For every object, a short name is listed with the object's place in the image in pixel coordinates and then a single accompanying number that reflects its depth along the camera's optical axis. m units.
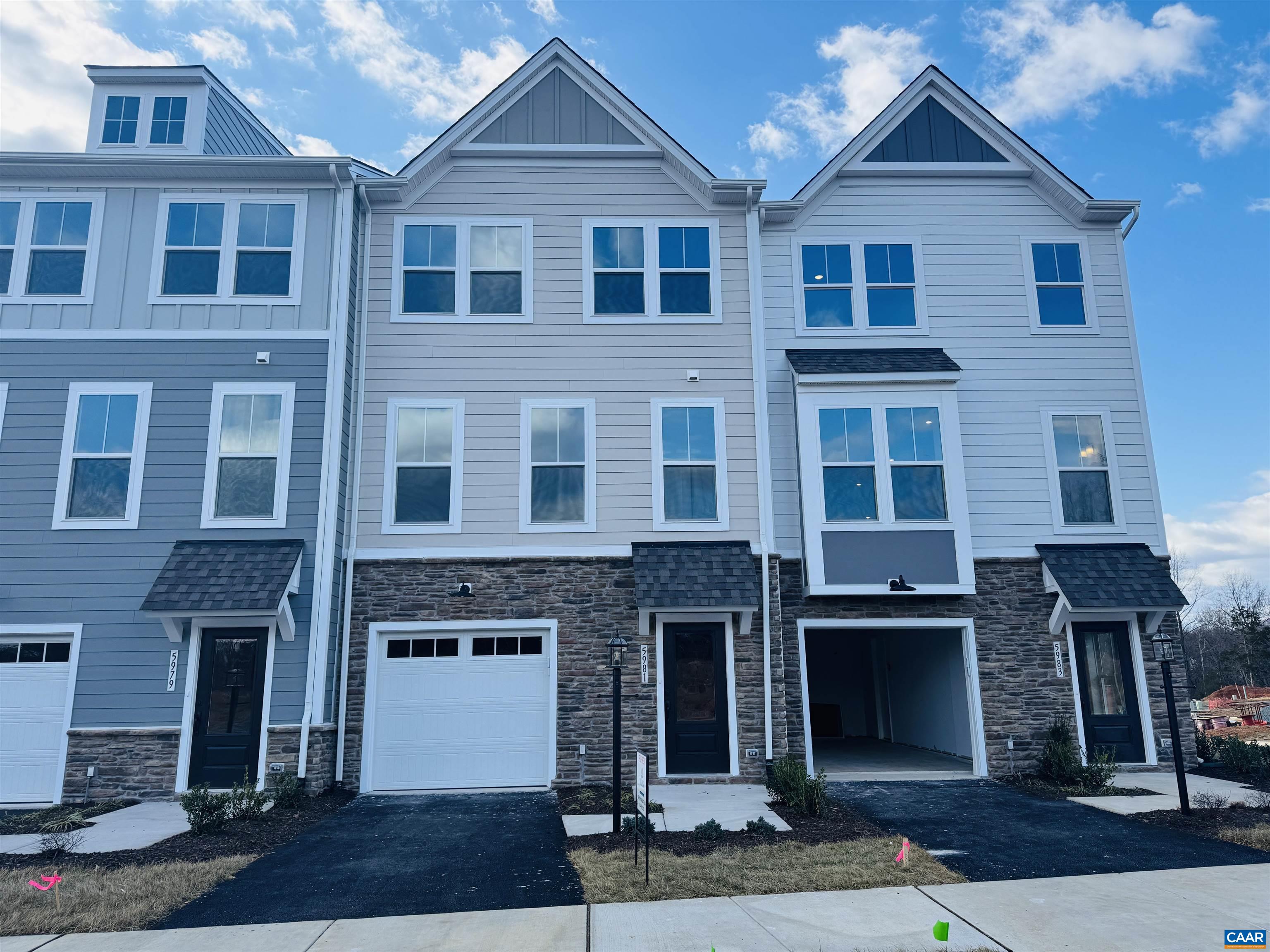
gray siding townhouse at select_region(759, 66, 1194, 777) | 11.96
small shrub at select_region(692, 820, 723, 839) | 8.30
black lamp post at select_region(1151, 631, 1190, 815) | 9.51
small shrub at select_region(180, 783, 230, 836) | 8.61
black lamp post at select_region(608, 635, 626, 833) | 8.38
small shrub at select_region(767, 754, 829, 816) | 9.32
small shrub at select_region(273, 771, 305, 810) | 9.91
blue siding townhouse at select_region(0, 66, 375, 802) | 10.68
